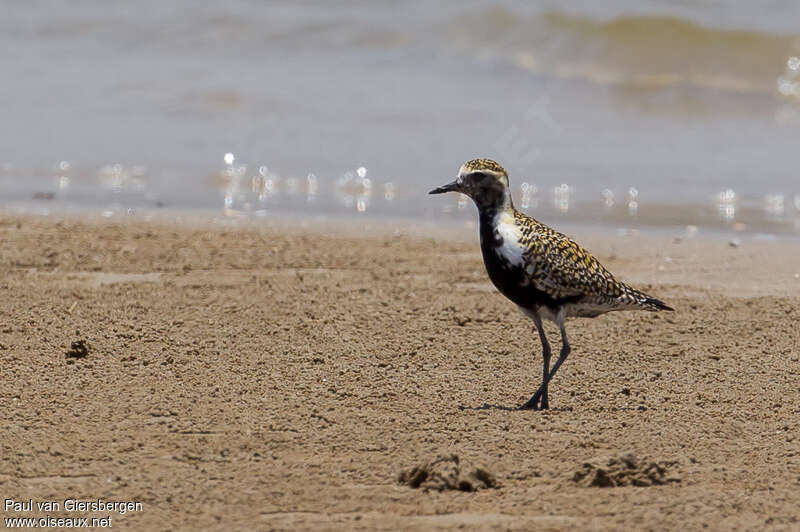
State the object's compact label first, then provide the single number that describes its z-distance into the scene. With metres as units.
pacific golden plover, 11.03
